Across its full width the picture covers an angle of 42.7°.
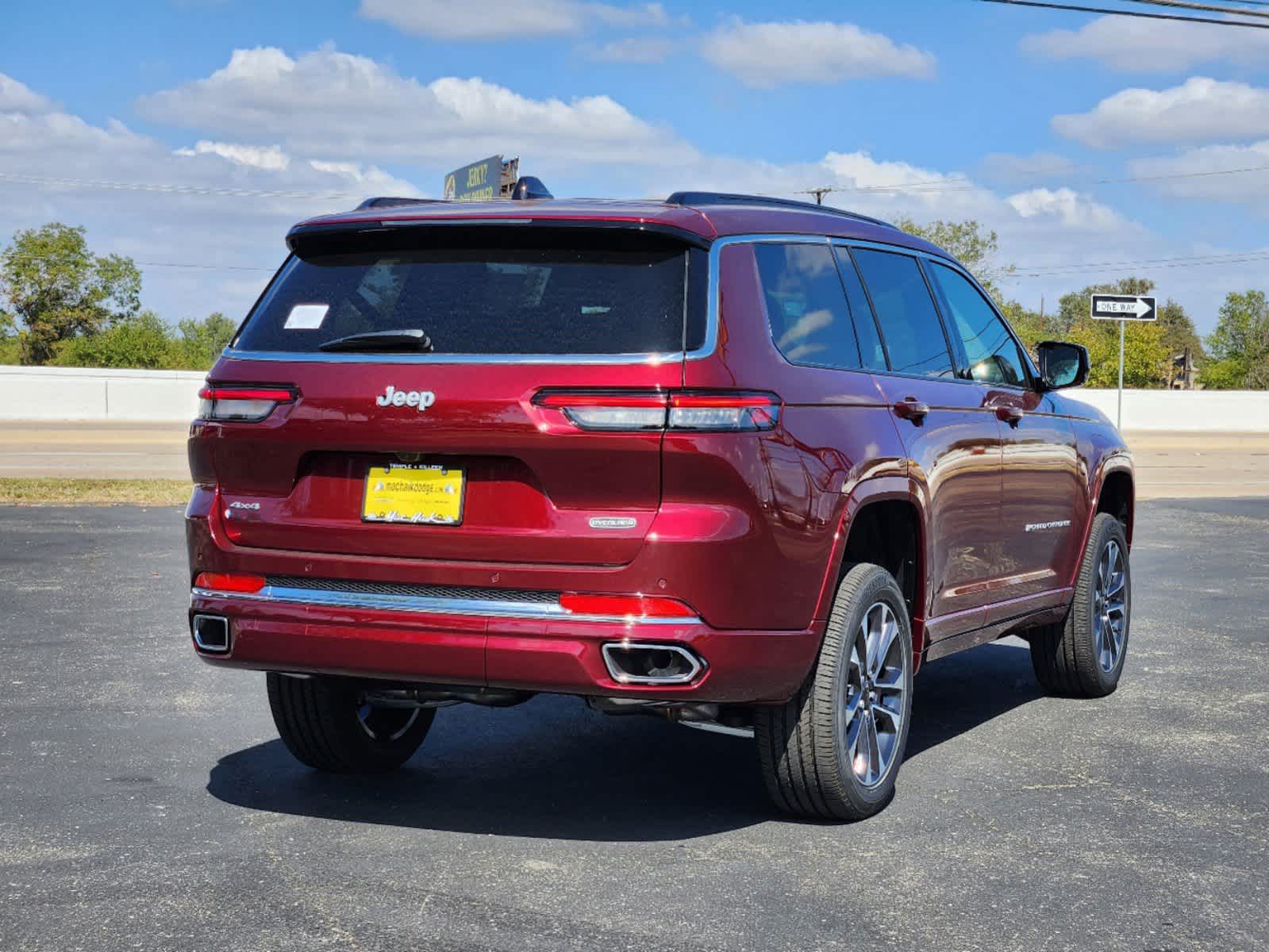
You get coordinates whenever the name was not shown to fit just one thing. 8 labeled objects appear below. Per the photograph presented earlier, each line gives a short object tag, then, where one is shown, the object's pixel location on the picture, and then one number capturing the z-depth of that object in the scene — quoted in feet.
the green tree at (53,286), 272.51
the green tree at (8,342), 268.21
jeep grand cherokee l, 14.55
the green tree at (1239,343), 338.54
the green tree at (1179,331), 417.08
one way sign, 76.38
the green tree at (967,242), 262.26
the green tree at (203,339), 295.48
